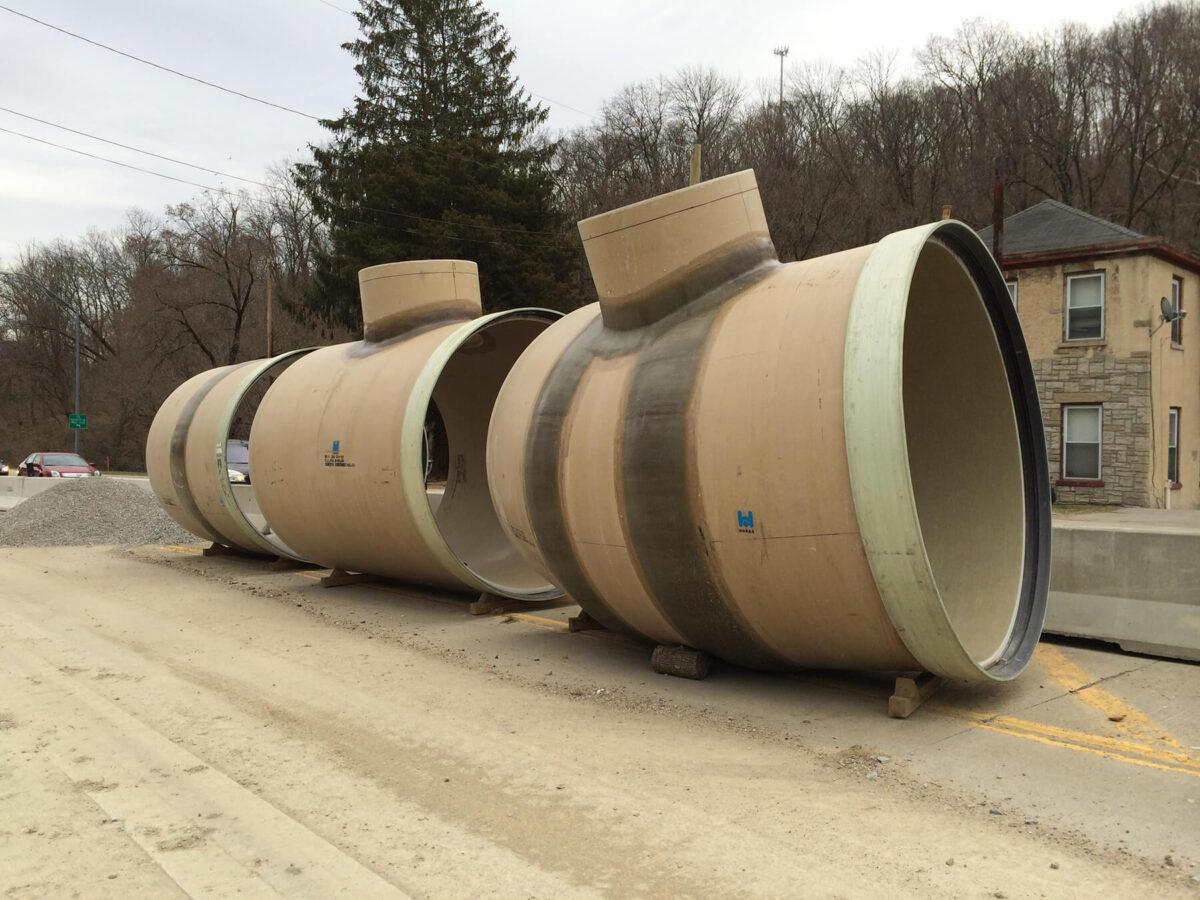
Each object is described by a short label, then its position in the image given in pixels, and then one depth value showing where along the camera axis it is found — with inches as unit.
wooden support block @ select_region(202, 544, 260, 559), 645.9
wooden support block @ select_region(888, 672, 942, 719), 250.5
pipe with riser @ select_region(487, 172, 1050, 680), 231.9
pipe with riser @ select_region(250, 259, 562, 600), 414.3
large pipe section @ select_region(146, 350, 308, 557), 557.0
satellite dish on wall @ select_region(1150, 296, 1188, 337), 863.7
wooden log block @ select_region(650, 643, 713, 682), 291.9
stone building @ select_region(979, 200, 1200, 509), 867.4
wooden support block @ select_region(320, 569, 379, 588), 496.1
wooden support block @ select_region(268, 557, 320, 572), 562.9
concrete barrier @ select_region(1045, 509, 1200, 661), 313.9
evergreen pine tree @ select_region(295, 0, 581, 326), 1295.5
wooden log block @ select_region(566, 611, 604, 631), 363.9
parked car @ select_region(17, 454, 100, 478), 1298.0
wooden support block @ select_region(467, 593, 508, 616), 416.2
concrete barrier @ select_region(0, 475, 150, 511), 989.8
